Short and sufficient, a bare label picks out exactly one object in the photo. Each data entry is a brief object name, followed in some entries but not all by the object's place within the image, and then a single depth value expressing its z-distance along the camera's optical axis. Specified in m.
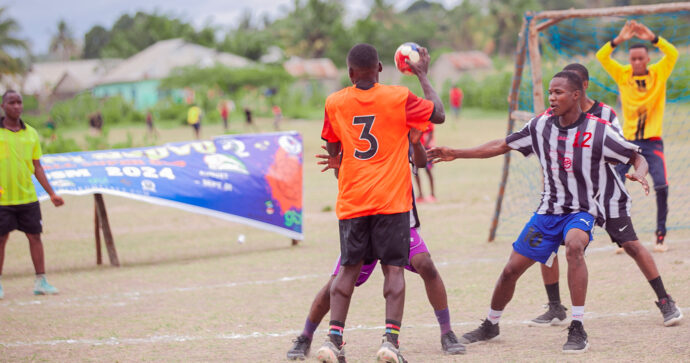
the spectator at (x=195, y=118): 61.83
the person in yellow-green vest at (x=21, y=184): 15.82
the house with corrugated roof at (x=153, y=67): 128.50
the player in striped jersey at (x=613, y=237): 10.72
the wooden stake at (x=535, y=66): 18.17
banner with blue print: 19.23
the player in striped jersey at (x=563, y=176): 10.21
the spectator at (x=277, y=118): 75.35
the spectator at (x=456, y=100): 74.69
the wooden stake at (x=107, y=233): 19.59
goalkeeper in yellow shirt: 16.05
